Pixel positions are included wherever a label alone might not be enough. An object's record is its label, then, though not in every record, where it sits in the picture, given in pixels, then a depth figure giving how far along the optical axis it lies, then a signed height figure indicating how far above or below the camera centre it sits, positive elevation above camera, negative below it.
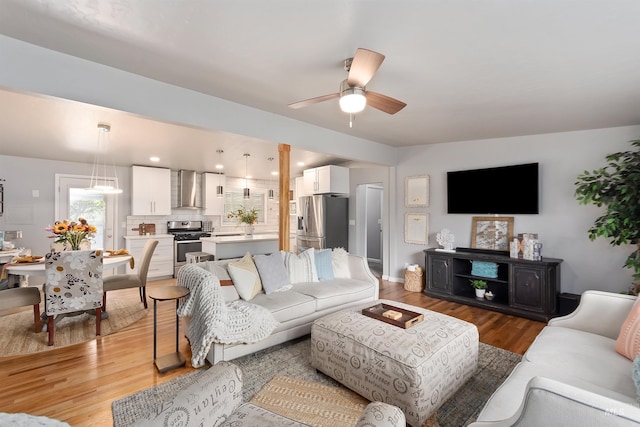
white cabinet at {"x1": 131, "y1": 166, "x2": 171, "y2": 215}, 5.79 +0.48
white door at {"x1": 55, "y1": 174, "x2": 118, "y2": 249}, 5.41 +0.16
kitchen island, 4.80 -0.52
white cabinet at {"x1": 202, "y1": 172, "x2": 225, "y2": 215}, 6.60 +0.51
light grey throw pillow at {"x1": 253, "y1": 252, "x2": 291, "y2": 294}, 3.18 -0.63
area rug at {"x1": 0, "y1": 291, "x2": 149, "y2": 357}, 2.89 -1.29
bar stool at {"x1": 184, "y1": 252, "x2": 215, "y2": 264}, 4.95 -0.71
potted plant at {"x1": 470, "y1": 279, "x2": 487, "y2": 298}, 4.33 -1.05
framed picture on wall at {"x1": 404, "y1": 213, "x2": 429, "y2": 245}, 5.25 -0.23
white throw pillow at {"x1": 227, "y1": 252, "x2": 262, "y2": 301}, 2.97 -0.65
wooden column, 3.91 +0.18
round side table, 2.46 -1.08
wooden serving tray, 2.28 -0.84
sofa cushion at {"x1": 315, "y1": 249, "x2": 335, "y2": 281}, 3.77 -0.65
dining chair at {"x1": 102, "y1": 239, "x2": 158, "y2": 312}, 3.80 -0.87
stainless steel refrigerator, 6.08 -0.15
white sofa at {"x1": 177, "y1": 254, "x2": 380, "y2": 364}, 2.63 -0.94
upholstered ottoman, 1.84 -0.99
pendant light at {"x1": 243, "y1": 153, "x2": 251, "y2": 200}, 5.63 +0.99
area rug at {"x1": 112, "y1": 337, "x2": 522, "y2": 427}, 1.97 -1.31
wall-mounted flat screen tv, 4.16 +0.39
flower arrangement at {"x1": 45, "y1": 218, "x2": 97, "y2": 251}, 3.41 -0.21
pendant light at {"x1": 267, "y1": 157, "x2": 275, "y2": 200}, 6.78 +0.49
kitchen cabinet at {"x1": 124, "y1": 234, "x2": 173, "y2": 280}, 5.67 -0.76
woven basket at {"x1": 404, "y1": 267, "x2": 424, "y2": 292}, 4.98 -1.11
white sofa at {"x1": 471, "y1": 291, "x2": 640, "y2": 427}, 0.85 -0.82
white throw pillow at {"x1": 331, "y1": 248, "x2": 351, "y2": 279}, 3.92 -0.66
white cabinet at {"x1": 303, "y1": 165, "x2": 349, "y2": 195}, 5.95 +0.73
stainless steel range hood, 6.42 +0.56
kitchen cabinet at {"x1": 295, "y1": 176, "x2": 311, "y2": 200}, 6.60 +0.64
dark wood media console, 3.72 -0.94
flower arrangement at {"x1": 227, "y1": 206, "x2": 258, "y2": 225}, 5.14 -0.05
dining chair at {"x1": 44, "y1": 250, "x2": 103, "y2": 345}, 2.98 -0.72
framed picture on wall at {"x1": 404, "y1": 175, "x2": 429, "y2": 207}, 5.24 +0.45
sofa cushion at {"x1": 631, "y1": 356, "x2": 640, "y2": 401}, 1.28 -0.70
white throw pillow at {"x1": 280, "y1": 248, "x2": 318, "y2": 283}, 3.56 -0.63
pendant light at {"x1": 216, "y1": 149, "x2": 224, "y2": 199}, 6.71 +0.55
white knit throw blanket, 2.44 -0.90
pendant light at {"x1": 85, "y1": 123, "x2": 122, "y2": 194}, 5.03 +0.82
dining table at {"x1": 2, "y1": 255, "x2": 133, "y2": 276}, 3.12 -0.58
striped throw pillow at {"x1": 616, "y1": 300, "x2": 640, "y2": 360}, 1.69 -0.71
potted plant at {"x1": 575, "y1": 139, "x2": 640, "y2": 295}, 3.05 +0.18
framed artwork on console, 4.41 -0.25
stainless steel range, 6.00 -0.47
